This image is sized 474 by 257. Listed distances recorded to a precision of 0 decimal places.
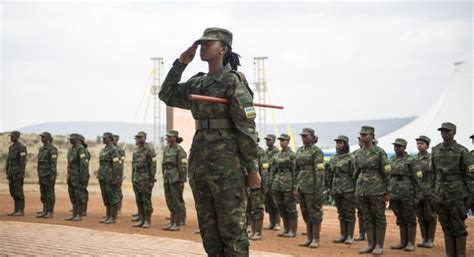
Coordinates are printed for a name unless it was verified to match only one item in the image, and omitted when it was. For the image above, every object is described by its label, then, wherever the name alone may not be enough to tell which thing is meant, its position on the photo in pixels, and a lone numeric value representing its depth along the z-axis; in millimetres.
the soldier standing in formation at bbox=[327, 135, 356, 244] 12367
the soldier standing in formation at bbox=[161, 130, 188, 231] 14352
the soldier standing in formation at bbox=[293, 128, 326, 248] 11445
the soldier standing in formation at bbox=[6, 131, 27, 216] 16891
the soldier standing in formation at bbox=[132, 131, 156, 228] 14742
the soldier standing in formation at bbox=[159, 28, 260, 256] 5543
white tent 21203
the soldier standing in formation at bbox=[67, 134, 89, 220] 16391
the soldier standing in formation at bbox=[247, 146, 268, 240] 13102
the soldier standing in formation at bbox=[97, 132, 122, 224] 15773
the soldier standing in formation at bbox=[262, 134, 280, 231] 13941
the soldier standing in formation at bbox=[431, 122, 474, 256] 9273
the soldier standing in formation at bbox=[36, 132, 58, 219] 16672
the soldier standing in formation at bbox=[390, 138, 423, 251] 11703
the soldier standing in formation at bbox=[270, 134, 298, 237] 13188
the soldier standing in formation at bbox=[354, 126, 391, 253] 10500
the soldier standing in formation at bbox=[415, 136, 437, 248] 12078
